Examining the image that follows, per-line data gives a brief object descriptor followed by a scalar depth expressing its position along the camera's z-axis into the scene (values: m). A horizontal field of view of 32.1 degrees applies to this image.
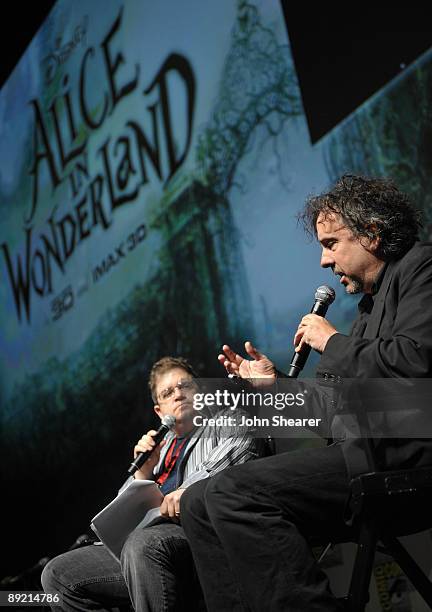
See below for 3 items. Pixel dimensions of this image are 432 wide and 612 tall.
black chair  1.46
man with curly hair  1.49
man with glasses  1.96
